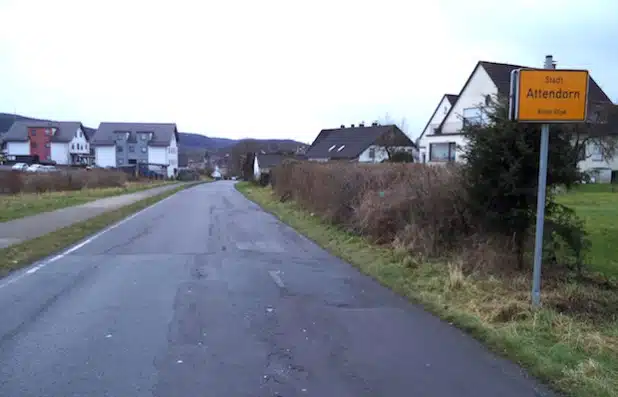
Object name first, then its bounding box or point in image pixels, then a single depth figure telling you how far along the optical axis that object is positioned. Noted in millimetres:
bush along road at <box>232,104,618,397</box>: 5543
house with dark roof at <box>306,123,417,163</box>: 61094
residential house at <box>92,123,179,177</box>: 98875
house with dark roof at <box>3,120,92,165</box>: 102125
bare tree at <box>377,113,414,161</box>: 58825
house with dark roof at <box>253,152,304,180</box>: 73812
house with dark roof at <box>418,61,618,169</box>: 37375
